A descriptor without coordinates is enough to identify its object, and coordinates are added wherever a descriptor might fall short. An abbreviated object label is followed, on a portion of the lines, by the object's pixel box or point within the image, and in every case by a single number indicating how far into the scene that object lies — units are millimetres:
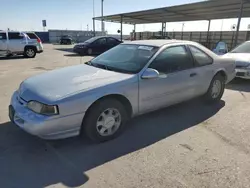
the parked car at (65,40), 38781
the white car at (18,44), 14312
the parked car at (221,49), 12206
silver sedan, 3043
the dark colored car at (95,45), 17656
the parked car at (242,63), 7273
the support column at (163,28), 29034
